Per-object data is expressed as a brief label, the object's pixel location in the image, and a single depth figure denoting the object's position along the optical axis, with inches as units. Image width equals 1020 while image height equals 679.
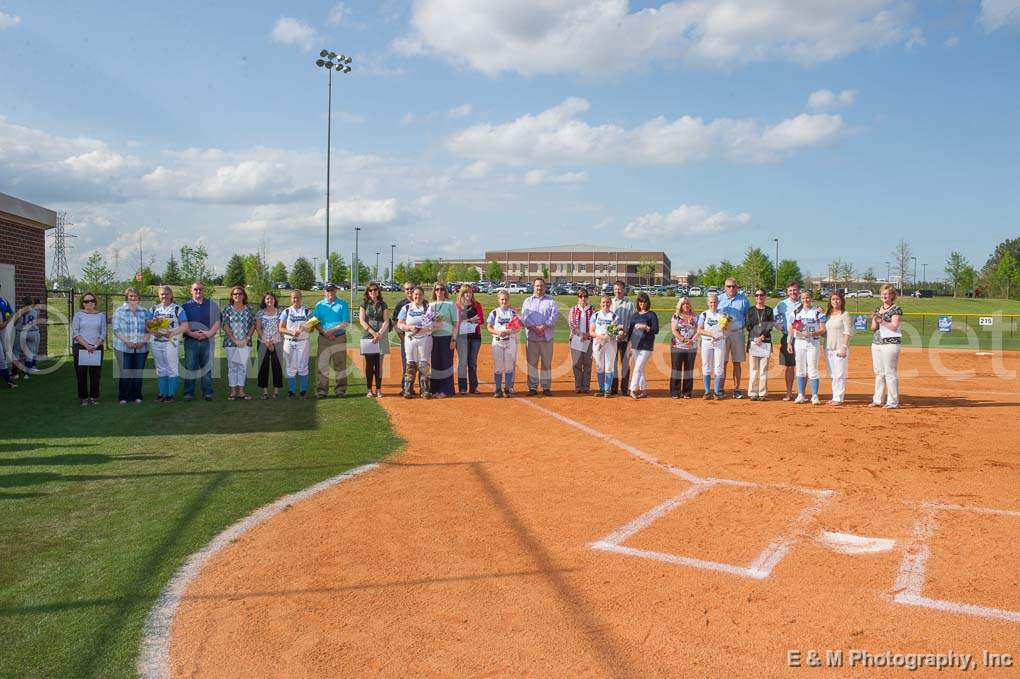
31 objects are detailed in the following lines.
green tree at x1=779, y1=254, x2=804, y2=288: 3420.3
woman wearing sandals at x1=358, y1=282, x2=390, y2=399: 467.2
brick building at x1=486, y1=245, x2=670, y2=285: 5162.4
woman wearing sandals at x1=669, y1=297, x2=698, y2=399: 491.5
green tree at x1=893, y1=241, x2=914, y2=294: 2851.9
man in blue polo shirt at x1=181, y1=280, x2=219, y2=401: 454.3
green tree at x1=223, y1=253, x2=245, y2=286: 2960.1
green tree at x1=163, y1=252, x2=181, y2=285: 2080.5
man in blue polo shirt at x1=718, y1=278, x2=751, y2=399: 491.5
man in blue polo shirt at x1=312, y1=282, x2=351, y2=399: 475.8
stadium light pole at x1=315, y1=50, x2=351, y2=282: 1284.4
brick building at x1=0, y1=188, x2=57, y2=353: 594.2
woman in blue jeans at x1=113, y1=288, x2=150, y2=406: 444.5
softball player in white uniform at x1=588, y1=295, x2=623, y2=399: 496.4
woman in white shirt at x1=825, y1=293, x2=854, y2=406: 457.4
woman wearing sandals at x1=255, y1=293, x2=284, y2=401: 470.3
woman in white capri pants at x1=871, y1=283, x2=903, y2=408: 448.5
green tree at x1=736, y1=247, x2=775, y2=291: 2755.9
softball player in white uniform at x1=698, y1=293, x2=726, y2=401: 482.0
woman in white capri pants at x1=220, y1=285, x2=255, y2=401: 462.6
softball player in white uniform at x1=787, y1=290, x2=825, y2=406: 465.7
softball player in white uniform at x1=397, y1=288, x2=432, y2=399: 462.6
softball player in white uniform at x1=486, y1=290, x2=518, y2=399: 492.7
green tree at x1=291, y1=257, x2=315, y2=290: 3326.8
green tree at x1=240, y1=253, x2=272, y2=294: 1653.4
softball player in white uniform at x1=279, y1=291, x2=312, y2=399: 468.4
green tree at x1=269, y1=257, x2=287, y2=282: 3288.4
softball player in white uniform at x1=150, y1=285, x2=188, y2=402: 448.8
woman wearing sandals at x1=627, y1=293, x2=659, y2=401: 486.9
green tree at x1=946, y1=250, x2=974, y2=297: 2819.9
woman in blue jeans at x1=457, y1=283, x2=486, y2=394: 497.4
